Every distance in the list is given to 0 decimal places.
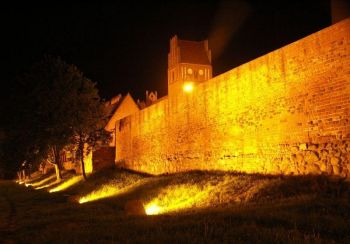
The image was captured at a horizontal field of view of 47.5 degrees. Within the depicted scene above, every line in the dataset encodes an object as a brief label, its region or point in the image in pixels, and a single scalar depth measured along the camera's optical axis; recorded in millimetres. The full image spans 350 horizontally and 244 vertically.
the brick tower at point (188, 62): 71938
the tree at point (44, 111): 27828
